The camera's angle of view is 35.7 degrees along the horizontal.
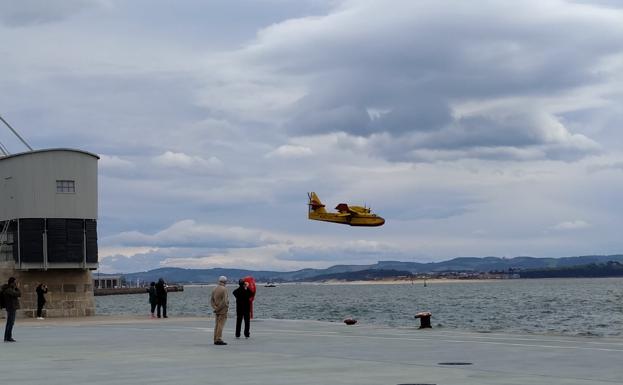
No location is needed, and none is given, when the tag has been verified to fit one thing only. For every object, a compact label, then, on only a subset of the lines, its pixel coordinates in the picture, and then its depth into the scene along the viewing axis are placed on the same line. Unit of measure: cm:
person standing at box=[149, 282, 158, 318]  4859
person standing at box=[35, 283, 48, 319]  4950
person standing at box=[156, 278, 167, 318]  4750
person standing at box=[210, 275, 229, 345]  2777
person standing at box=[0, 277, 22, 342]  2966
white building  5216
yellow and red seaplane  12006
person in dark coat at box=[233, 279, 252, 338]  3016
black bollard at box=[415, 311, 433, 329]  3531
